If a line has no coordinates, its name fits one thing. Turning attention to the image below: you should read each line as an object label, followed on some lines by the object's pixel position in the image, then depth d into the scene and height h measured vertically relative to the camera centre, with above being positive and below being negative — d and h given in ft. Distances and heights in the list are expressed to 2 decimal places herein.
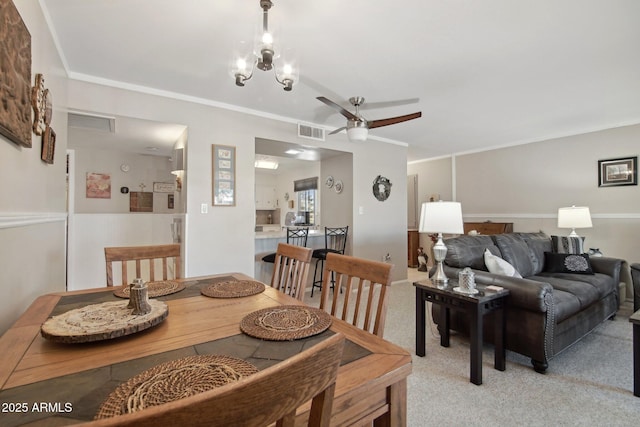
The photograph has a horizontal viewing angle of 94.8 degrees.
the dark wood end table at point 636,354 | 6.14 -2.94
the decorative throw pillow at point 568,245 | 11.55 -1.20
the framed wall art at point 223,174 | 10.73 +1.50
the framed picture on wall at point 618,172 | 13.07 +1.96
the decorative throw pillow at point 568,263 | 10.51 -1.80
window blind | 23.25 +2.55
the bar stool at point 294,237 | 12.22 -0.96
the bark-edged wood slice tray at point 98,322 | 3.00 -1.22
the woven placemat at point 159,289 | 4.72 -1.26
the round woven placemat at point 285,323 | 3.18 -1.28
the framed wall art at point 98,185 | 15.58 +1.59
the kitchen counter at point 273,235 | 12.91 -0.91
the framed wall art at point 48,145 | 5.92 +1.48
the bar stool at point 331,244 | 13.57 -1.49
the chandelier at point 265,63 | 5.50 +3.08
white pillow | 8.51 -1.52
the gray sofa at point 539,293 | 6.99 -2.17
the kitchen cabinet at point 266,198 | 27.59 +1.66
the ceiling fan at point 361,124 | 9.68 +3.08
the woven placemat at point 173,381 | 2.02 -1.29
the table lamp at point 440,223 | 7.77 -0.22
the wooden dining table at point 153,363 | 2.13 -1.33
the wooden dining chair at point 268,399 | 1.04 -0.77
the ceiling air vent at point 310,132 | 12.86 +3.69
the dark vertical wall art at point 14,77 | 3.84 +2.00
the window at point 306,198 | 23.03 +1.40
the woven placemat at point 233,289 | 4.75 -1.27
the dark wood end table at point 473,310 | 6.67 -2.34
